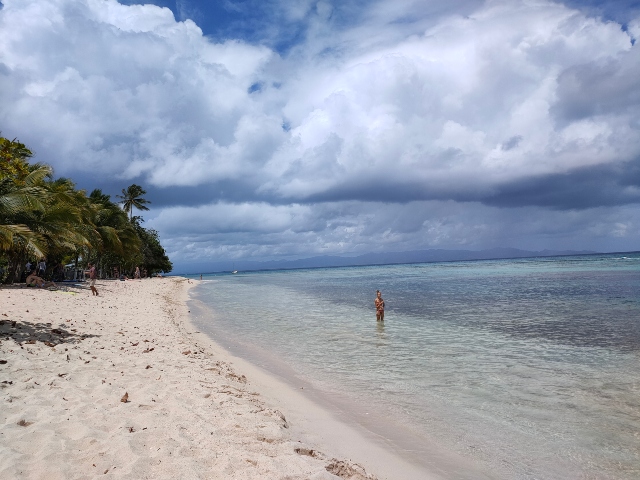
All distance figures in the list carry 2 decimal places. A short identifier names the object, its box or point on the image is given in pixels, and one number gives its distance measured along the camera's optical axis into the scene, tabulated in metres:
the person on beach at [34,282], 23.16
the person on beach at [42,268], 31.73
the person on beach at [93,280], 23.02
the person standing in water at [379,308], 17.38
